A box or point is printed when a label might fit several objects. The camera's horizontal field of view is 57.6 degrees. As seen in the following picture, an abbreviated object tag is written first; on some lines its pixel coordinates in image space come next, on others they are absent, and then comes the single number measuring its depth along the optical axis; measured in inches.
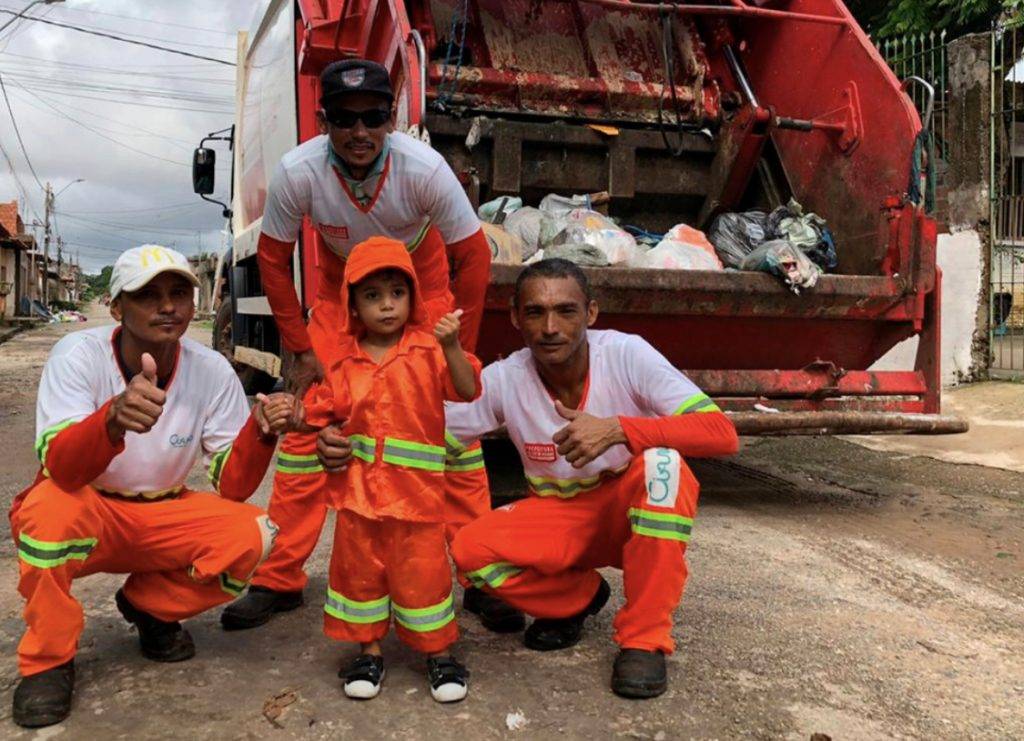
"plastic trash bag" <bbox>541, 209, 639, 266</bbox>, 142.3
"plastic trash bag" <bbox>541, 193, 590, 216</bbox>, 168.2
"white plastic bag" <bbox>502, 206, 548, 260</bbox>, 155.8
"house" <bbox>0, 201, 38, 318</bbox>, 1096.8
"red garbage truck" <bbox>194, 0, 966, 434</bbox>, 140.6
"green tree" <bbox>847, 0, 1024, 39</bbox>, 366.0
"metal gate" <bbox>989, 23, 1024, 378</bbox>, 269.9
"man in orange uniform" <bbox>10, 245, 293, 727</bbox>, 71.2
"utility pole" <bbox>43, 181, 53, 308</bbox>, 1801.2
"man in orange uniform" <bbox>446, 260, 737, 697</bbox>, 78.5
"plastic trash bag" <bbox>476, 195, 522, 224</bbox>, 161.8
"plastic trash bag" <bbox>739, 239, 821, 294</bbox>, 139.5
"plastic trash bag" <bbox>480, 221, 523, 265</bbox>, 138.6
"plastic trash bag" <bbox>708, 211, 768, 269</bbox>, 165.6
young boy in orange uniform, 75.9
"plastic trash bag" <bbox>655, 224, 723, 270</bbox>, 156.5
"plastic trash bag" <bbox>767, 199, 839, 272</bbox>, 156.3
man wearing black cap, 92.6
